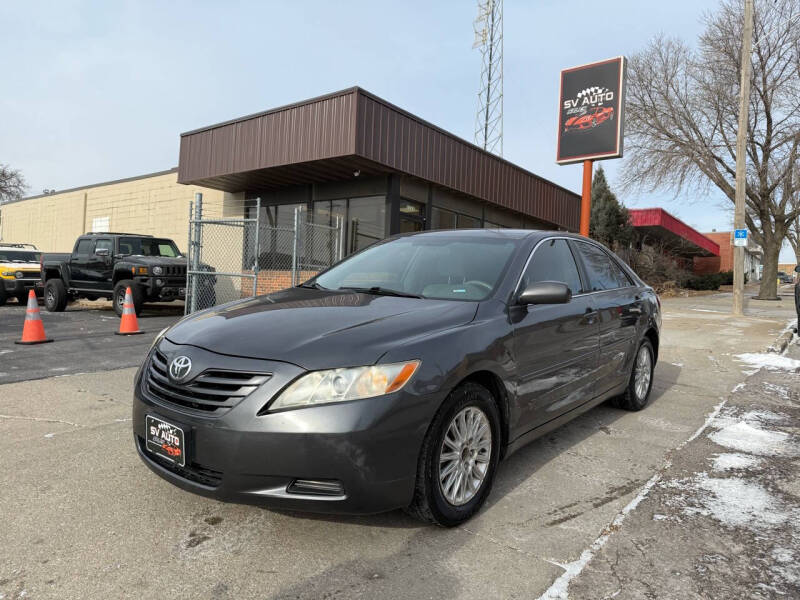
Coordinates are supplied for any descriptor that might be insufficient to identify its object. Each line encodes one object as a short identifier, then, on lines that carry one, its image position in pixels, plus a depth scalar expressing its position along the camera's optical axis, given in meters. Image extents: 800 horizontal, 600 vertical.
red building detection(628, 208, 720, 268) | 29.84
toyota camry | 2.27
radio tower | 25.42
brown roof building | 11.07
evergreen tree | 27.00
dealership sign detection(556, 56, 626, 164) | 12.25
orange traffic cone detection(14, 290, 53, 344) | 7.75
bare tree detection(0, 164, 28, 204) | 36.03
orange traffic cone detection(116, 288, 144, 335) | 8.89
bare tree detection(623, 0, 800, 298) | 22.80
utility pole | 15.51
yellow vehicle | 14.32
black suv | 11.07
